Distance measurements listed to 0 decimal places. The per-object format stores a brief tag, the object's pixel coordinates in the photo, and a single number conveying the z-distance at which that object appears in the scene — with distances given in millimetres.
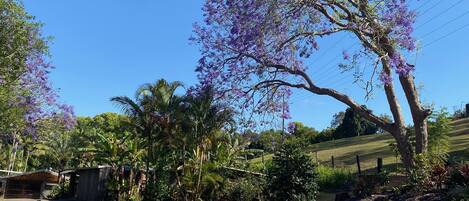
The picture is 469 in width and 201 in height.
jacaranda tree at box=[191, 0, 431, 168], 14969
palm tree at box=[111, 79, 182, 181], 25219
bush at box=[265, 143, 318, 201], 17391
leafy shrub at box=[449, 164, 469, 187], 12281
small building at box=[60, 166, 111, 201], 28941
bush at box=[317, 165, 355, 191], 26839
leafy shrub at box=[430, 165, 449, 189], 13359
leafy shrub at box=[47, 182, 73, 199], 37031
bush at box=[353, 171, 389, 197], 15898
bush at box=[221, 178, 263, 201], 22297
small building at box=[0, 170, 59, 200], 35759
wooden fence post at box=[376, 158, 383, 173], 23531
